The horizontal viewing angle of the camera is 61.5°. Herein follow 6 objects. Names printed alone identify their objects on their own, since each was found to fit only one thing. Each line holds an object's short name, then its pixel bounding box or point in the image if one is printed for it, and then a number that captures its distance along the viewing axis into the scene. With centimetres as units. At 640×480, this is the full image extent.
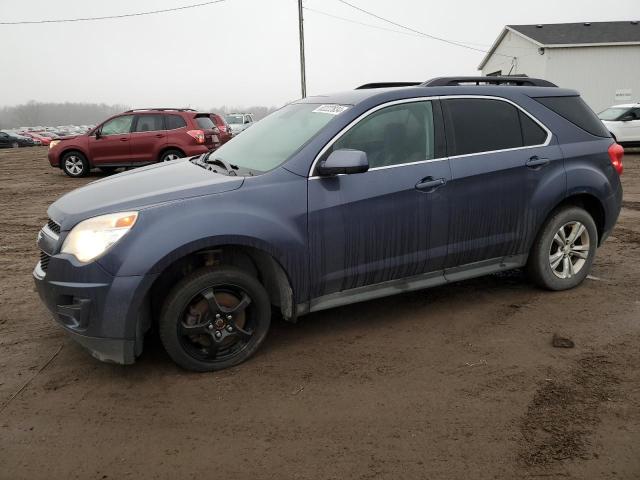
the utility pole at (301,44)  2764
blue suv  320
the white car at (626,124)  1702
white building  3006
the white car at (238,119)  2966
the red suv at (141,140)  1363
